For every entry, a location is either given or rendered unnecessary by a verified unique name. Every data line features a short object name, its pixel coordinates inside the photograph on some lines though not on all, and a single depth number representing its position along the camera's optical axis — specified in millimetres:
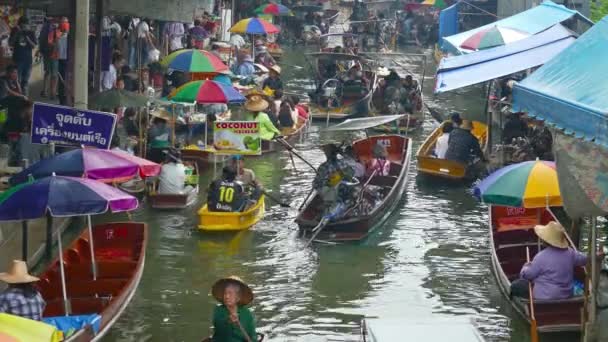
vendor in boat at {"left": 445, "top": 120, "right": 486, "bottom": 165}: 21875
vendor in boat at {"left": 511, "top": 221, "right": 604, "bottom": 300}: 12516
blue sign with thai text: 14781
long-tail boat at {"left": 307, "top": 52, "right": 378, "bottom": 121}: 28406
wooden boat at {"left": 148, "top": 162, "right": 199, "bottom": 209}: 19281
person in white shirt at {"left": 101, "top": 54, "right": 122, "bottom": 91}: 23750
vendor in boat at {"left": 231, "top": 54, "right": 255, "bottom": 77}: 31500
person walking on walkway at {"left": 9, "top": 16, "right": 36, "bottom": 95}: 22531
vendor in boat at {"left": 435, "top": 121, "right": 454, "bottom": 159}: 22481
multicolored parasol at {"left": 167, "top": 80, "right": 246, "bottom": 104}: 21047
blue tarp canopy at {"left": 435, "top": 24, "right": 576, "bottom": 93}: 20641
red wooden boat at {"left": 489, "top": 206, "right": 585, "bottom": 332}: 12617
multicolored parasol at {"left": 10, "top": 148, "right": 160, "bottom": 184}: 13977
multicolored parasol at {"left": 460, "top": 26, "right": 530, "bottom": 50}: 24873
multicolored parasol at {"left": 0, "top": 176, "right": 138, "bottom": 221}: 12117
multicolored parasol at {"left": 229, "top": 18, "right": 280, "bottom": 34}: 33031
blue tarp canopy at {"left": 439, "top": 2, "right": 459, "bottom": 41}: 39531
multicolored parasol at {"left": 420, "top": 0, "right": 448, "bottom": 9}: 50088
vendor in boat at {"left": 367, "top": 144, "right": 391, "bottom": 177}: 20453
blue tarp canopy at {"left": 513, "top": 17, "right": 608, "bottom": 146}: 9914
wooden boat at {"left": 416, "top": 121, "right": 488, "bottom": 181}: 21984
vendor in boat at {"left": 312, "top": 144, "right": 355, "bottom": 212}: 17750
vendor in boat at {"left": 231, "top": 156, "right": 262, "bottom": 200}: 18609
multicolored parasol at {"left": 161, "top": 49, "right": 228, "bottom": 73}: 22969
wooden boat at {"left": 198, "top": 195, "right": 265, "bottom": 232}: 17859
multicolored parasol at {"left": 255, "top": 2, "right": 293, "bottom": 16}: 41438
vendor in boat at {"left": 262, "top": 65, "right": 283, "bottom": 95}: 29344
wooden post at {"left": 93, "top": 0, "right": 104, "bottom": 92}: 20422
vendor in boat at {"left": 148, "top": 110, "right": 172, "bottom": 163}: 21078
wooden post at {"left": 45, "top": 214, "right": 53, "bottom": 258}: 15818
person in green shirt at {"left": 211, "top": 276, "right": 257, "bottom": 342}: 10406
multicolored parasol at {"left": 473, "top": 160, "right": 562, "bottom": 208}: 13641
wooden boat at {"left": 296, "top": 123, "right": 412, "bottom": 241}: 17781
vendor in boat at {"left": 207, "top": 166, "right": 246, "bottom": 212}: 17812
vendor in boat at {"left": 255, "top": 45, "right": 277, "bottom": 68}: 34875
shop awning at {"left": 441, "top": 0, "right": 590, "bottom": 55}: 25812
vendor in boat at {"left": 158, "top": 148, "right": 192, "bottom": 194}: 19109
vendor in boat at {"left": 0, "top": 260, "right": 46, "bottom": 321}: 11008
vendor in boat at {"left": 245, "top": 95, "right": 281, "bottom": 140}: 23583
